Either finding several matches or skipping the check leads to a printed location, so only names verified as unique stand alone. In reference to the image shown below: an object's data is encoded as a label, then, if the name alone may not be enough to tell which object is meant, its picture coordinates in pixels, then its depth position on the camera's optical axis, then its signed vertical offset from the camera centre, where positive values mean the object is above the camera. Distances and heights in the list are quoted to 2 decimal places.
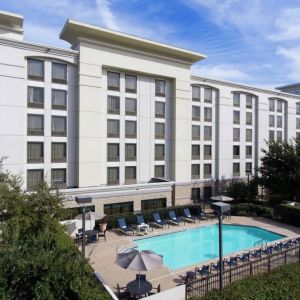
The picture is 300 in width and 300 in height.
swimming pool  20.02 -7.05
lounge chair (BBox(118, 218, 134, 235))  23.77 -6.26
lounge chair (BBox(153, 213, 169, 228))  25.45 -6.14
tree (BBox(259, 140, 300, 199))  29.52 -1.89
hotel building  25.17 +3.14
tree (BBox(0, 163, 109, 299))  8.98 -3.85
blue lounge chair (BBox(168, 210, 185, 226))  26.64 -6.17
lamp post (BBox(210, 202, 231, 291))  12.12 -2.51
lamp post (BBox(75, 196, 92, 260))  14.77 -2.47
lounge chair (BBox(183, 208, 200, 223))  27.30 -6.18
